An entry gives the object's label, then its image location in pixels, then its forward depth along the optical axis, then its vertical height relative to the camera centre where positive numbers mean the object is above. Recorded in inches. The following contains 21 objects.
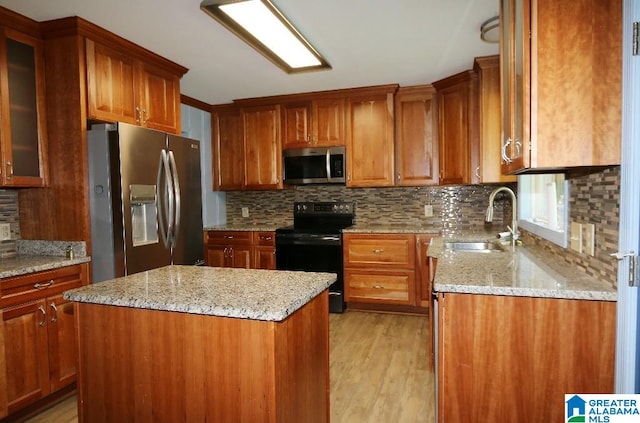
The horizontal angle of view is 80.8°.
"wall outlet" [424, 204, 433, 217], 163.6 -5.6
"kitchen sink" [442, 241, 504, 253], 111.5 -14.7
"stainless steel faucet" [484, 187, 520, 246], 97.2 -7.0
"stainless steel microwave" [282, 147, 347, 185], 160.6 +14.8
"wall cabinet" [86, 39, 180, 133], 97.6 +32.9
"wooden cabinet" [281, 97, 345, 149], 160.4 +33.4
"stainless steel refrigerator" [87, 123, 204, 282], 95.5 +0.9
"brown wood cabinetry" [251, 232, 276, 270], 160.2 -21.2
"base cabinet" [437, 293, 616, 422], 51.8 -23.0
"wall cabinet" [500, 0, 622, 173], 48.6 +14.7
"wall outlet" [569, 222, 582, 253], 62.4 -7.3
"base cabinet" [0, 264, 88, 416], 79.0 -29.3
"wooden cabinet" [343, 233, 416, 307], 145.6 -27.7
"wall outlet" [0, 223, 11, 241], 98.7 -6.6
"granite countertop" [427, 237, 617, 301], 52.4 -13.4
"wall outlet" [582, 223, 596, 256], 57.5 -7.0
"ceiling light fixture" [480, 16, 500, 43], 92.9 +42.6
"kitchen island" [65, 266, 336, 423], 48.3 -20.6
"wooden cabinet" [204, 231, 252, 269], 163.6 -20.9
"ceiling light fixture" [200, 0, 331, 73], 80.0 +41.5
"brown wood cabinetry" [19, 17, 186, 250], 94.0 +22.2
